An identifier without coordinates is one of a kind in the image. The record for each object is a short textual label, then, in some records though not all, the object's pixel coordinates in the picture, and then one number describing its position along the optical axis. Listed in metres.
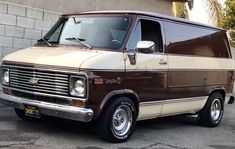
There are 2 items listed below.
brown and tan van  5.75
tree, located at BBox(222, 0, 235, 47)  17.98
